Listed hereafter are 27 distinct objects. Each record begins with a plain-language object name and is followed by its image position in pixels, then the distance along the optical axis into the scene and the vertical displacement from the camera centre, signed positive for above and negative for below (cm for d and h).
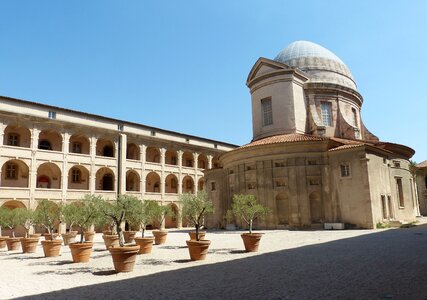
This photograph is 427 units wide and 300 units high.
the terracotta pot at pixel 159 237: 2069 -195
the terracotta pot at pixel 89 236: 2455 -207
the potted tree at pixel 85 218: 1341 -48
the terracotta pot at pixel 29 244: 1809 -190
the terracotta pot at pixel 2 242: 2109 -200
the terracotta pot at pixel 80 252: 1338 -176
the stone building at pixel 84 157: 3256 +564
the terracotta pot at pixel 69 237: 2258 -193
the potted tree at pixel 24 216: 2236 -44
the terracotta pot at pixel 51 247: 1580 -182
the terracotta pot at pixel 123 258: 1071 -163
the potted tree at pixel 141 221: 1488 -70
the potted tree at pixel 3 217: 2272 -46
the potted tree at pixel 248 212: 1508 -48
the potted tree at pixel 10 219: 2240 -60
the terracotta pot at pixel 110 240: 1870 -185
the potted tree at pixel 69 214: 1752 -30
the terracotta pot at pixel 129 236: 2239 -198
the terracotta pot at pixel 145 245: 1580 -184
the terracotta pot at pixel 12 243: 1991 -198
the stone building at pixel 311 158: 2655 +370
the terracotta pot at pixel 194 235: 2046 -192
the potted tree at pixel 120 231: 1074 -92
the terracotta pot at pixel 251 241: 1505 -172
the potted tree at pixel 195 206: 1664 -7
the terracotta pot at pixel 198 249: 1307 -175
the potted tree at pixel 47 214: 1962 -32
